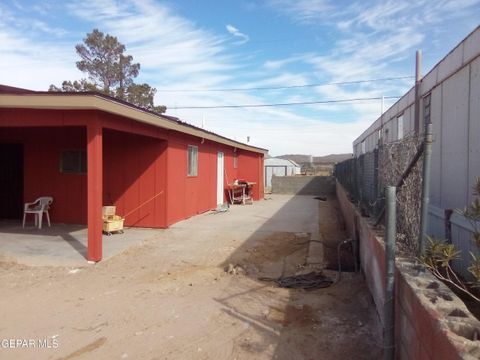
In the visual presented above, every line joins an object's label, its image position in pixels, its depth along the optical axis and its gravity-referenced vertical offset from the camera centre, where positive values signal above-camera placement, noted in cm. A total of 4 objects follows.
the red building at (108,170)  1072 +0
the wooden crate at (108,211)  985 -91
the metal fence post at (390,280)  331 -82
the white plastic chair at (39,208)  1018 -92
